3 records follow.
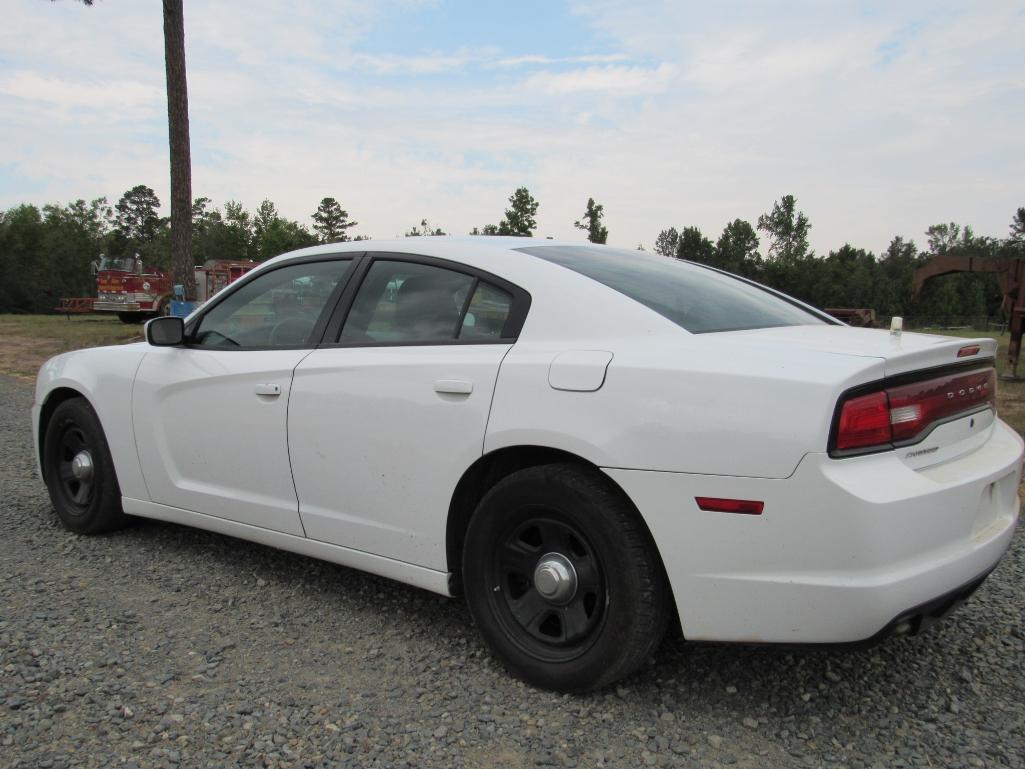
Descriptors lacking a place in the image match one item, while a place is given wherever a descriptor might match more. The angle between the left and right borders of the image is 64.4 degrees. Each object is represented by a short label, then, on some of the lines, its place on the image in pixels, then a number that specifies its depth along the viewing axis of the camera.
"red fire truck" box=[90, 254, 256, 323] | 27.19
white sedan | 2.09
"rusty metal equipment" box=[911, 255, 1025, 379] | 12.62
